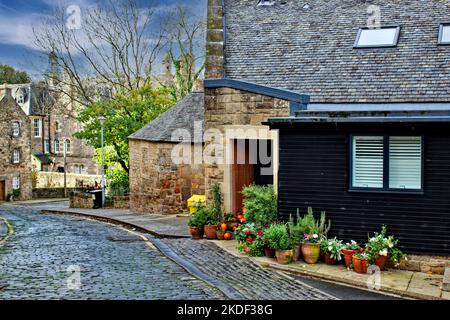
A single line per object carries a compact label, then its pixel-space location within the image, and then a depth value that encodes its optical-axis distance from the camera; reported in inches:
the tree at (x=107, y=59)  1530.5
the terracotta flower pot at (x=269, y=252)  496.7
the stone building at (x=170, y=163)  925.2
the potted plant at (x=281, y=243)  476.1
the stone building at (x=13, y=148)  1761.8
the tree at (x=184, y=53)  1541.6
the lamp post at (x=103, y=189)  1126.4
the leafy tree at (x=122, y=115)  1298.0
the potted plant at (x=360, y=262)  448.1
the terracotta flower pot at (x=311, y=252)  475.2
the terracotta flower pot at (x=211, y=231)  598.0
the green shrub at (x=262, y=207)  530.0
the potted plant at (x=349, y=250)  462.3
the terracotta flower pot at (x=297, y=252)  485.7
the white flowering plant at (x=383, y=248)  452.8
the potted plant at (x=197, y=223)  605.3
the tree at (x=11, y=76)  2537.2
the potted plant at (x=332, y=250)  469.4
